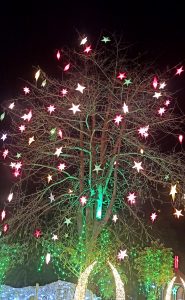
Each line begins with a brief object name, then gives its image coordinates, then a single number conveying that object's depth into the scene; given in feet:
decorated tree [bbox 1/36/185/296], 32.70
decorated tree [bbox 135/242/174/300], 50.20
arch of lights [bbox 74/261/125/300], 28.03
